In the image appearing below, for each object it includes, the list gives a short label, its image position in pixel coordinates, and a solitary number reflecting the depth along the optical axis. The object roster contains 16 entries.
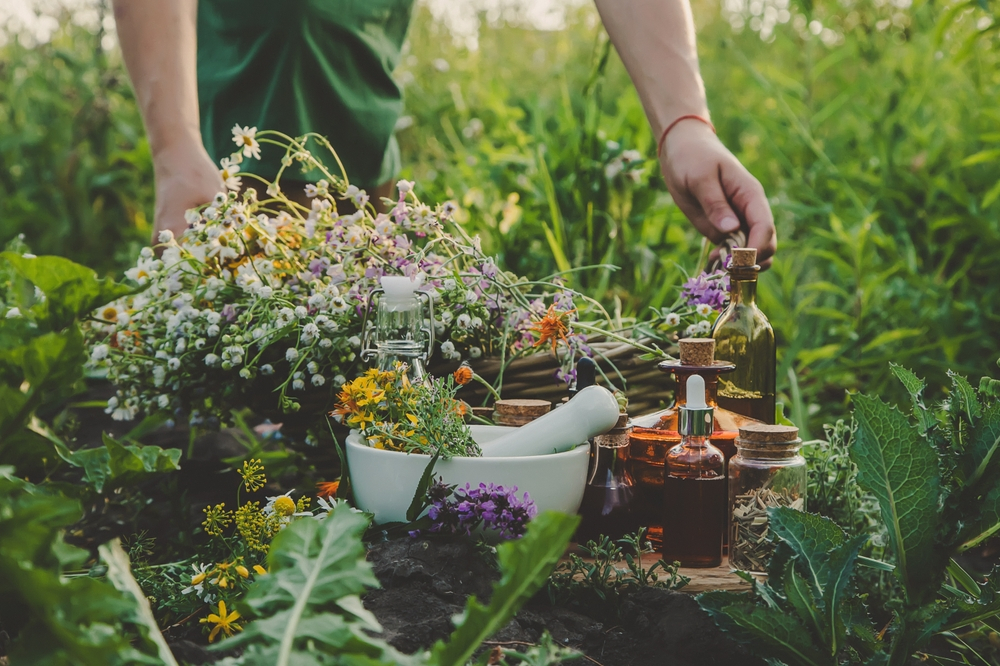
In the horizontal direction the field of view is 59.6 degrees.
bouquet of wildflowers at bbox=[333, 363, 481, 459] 1.04
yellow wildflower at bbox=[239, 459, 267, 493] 1.07
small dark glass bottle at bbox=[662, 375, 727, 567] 1.04
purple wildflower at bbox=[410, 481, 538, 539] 0.98
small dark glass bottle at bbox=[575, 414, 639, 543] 1.15
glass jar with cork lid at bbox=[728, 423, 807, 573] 1.04
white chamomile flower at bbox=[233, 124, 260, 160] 1.27
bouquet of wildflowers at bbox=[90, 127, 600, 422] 1.25
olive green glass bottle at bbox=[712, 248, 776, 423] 1.22
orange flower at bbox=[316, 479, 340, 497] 1.20
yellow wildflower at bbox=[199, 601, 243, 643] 0.90
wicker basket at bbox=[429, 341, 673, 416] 1.31
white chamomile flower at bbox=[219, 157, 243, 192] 1.29
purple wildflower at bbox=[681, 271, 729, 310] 1.34
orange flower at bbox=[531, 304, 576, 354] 1.21
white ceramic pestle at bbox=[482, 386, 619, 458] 1.06
